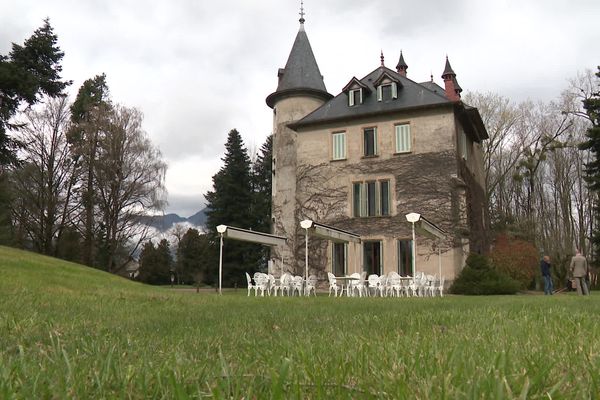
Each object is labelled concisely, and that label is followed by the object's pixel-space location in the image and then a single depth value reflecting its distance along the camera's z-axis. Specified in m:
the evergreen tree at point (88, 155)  31.31
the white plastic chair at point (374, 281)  17.94
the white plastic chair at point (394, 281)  17.17
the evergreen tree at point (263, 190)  40.44
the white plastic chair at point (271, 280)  18.06
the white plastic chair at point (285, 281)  18.00
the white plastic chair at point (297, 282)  18.28
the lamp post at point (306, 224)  18.44
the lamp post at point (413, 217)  17.58
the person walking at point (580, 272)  16.72
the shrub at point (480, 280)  19.67
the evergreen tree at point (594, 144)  26.77
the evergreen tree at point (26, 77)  24.50
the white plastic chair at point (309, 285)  17.92
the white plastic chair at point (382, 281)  17.43
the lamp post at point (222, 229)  17.49
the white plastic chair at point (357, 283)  17.69
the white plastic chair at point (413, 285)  16.67
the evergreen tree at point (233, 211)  38.16
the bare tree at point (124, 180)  31.45
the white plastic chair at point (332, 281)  18.03
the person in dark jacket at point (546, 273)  19.78
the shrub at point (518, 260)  26.48
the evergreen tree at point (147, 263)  51.47
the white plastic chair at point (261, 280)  18.05
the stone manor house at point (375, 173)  24.23
